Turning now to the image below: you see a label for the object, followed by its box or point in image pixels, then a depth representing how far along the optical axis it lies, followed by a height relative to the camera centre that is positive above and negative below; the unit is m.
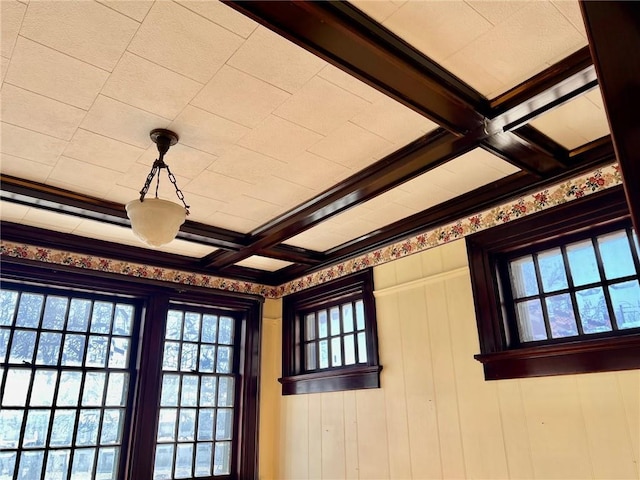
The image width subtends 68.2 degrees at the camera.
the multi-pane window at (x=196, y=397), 4.07 +0.14
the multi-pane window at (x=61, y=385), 3.46 +0.24
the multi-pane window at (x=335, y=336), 4.02 +0.62
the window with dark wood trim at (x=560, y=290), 2.53 +0.63
